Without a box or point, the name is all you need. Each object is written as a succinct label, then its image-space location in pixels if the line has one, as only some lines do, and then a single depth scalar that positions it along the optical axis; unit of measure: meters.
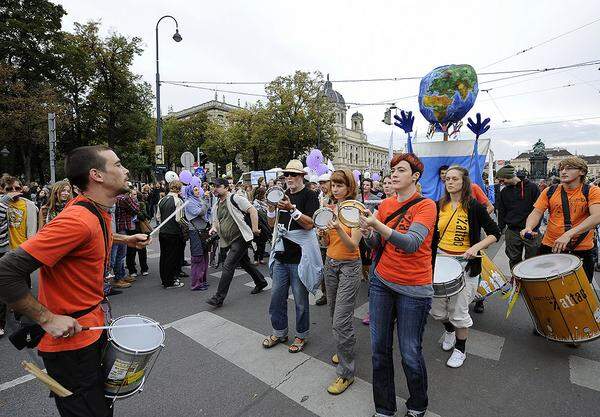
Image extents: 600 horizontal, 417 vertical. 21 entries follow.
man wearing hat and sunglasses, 3.64
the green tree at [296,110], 35.25
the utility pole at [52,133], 10.17
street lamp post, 15.57
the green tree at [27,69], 20.38
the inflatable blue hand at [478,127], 5.94
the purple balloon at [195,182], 6.55
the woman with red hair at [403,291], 2.39
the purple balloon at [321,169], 7.51
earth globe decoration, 5.82
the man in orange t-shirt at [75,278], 1.49
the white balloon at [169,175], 9.20
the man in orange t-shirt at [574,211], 3.67
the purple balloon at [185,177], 7.14
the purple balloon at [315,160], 7.60
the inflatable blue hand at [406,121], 6.12
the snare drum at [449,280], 3.14
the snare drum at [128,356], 1.81
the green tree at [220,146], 38.66
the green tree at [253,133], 36.16
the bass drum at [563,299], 3.10
